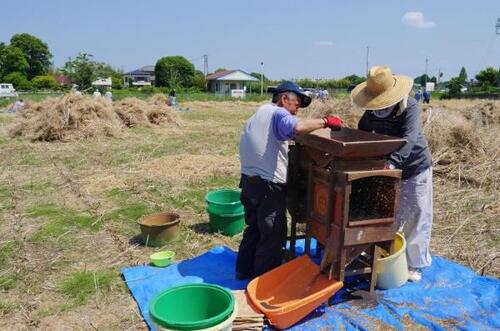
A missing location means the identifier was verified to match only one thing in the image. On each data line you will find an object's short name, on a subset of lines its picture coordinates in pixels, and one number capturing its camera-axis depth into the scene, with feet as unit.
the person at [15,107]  52.44
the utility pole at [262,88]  161.48
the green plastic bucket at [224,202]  15.72
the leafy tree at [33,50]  210.79
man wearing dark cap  10.91
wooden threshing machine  9.65
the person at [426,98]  80.65
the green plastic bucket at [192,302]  9.11
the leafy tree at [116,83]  178.70
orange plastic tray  9.58
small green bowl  13.29
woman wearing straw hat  10.69
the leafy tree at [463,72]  170.45
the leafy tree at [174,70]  190.17
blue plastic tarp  9.93
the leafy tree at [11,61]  188.18
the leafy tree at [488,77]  154.81
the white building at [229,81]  207.11
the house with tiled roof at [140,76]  274.24
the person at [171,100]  72.33
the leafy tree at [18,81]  166.81
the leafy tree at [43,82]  166.81
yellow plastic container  11.07
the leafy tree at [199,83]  195.60
